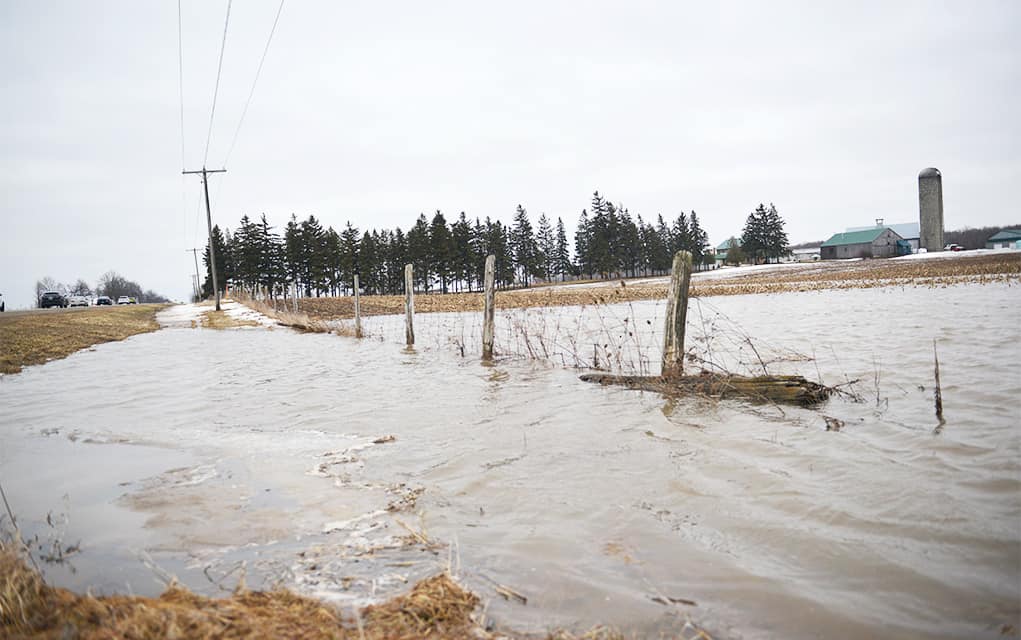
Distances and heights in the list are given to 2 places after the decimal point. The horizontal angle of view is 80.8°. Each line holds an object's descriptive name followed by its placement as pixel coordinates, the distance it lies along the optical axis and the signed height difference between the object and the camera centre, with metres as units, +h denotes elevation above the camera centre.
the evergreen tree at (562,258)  118.43 +6.85
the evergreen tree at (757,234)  106.44 +7.98
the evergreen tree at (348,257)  90.56 +7.52
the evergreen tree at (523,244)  101.19 +8.65
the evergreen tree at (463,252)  89.31 +6.99
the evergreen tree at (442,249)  86.06 +7.36
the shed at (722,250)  146.79 +7.96
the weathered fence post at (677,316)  8.75 -0.47
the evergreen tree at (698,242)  114.66 +8.45
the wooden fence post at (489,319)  13.37 -0.49
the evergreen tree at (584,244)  98.07 +8.19
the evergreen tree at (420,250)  88.81 +7.71
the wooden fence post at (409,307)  17.12 -0.13
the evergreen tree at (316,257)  85.88 +7.57
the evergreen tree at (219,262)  93.88 +8.75
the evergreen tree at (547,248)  110.69 +8.78
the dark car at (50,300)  52.50 +2.43
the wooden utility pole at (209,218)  35.59 +6.05
